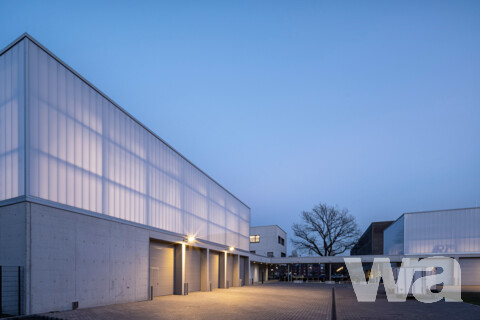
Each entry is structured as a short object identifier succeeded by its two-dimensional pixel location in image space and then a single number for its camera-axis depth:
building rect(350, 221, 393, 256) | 78.50
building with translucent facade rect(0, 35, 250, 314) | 13.67
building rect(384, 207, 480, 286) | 40.19
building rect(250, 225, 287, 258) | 64.14
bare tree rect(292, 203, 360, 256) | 70.75
